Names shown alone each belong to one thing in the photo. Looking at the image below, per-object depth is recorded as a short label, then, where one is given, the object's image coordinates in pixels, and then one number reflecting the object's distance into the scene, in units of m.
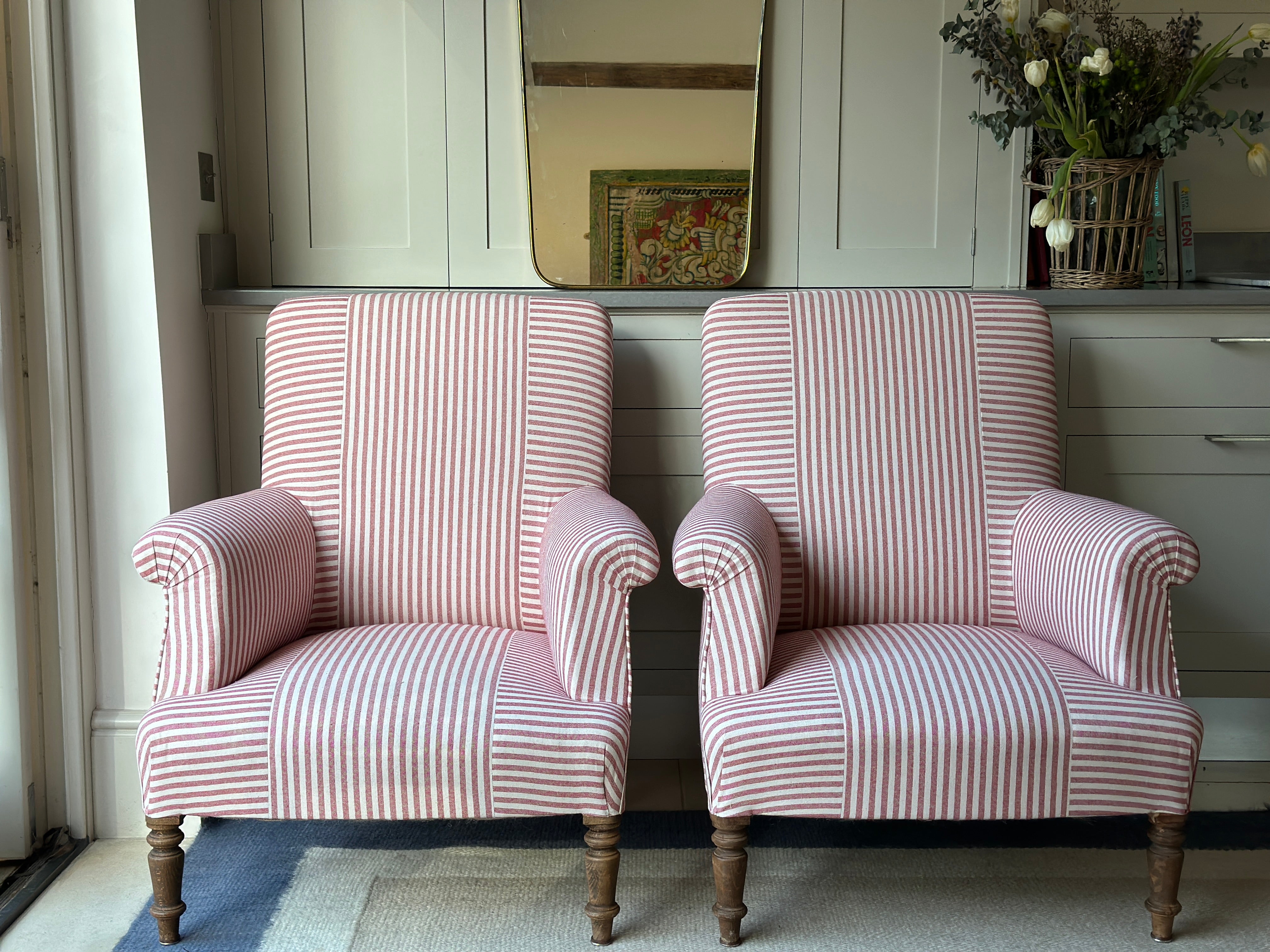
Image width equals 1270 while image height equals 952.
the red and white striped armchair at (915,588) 1.39
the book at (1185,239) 2.41
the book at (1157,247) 2.36
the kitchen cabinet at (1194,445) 2.04
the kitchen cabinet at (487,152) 2.15
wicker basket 2.03
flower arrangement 1.94
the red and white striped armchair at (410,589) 1.39
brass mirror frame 2.12
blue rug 1.78
